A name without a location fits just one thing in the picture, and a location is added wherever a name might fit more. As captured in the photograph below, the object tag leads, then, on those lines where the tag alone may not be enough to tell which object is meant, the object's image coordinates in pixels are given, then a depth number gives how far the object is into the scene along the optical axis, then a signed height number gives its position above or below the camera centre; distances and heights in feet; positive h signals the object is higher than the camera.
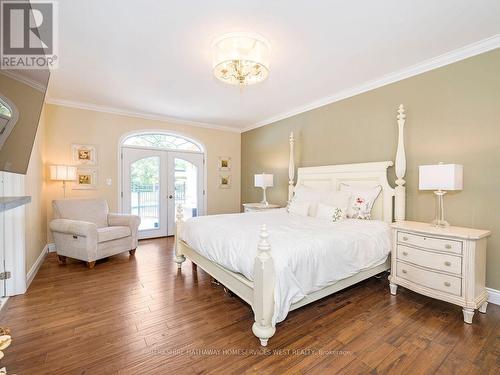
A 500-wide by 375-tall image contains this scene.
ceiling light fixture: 6.89 +3.83
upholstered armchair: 10.43 -2.23
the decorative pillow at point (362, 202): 9.66 -0.77
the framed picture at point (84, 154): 13.33 +1.71
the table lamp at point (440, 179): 7.11 +0.14
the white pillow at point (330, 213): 9.38 -1.20
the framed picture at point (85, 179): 13.50 +0.27
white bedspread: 5.82 -1.87
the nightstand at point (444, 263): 6.45 -2.37
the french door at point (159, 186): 15.10 -0.16
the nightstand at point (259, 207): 14.90 -1.49
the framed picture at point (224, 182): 18.63 +0.12
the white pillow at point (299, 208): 10.84 -1.17
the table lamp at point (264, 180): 15.12 +0.23
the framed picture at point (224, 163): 18.54 +1.63
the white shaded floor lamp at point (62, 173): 11.91 +0.55
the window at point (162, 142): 15.33 +2.87
